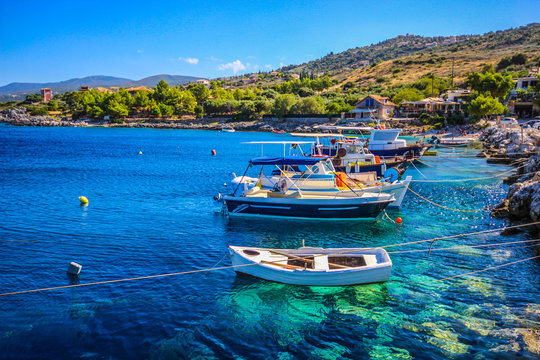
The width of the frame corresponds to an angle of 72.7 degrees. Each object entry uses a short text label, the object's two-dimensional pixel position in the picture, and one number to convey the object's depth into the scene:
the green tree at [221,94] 137.88
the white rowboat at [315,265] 11.88
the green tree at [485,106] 71.50
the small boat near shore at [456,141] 60.95
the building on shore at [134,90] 162.06
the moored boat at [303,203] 19.41
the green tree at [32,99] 168.80
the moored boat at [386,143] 38.03
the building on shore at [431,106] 88.31
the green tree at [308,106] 109.81
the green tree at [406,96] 99.64
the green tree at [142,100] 131.88
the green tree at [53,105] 143.01
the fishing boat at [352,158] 29.06
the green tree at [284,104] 113.00
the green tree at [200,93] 133.12
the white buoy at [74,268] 12.89
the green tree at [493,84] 78.25
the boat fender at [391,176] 23.93
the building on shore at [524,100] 76.36
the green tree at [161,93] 135.50
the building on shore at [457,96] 88.43
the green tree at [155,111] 128.50
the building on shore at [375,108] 91.69
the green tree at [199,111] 127.53
